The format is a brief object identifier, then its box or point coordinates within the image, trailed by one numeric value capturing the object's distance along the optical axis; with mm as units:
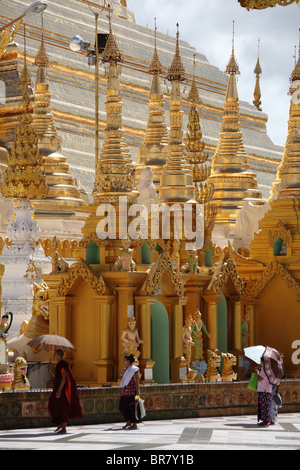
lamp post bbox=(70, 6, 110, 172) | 35812
